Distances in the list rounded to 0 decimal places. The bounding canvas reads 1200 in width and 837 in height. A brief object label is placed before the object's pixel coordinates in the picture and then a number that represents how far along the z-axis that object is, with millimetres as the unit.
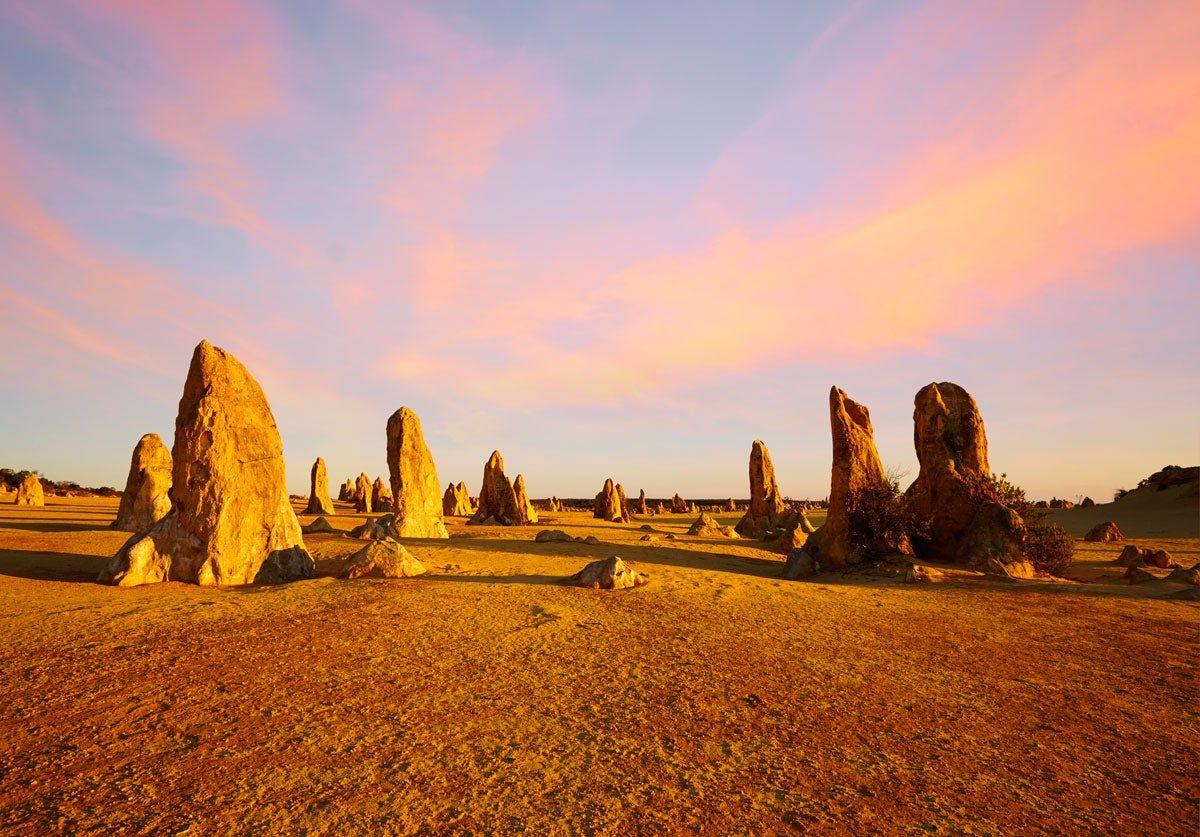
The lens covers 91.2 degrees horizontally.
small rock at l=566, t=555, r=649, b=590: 12258
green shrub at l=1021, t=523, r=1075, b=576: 16016
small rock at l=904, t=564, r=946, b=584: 13906
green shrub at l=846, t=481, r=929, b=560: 16562
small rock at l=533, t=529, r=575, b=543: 21125
